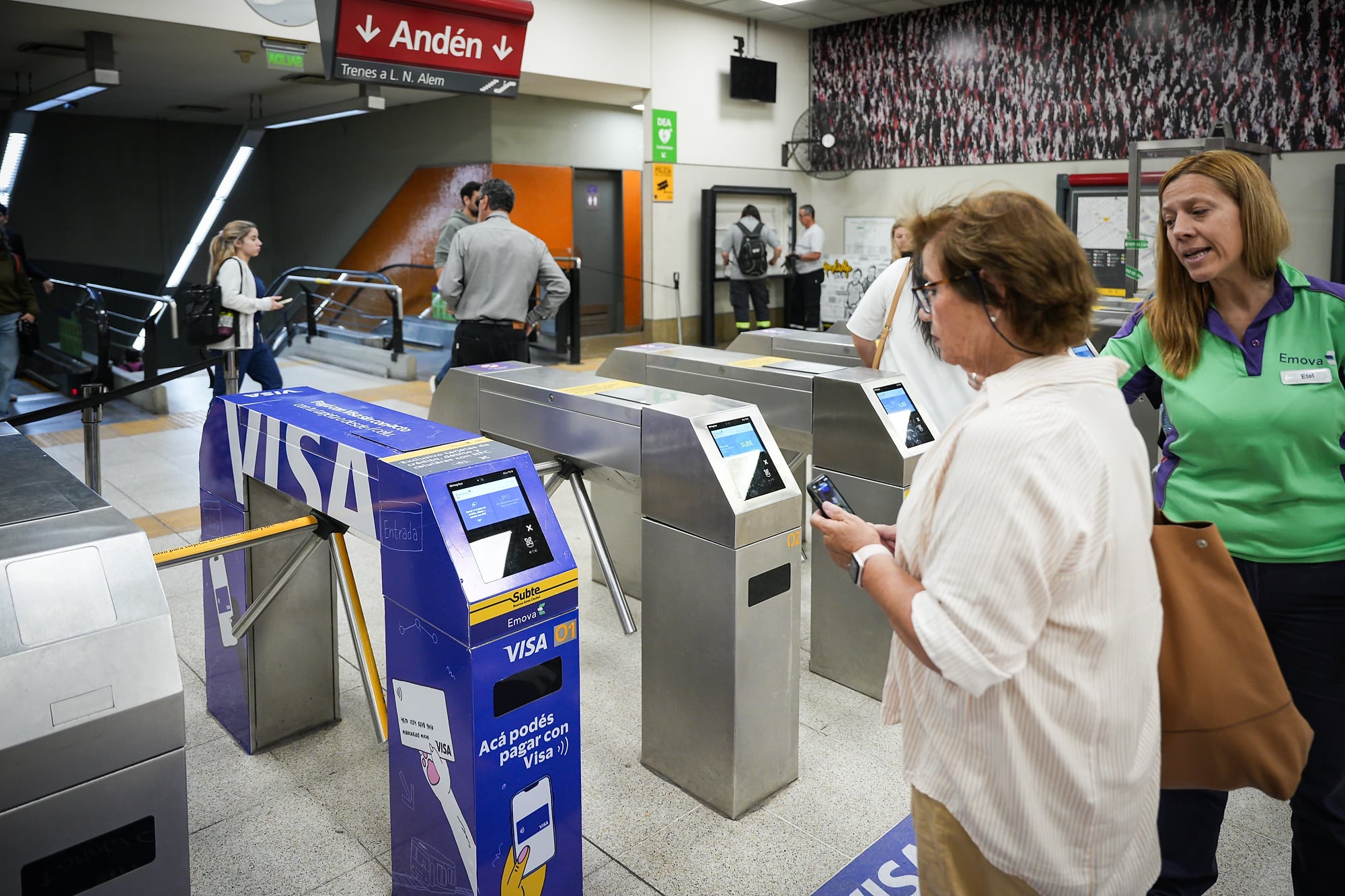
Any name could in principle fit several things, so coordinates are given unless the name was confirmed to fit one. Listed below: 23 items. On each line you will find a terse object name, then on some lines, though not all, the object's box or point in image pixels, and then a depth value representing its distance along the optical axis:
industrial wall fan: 9.63
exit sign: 6.04
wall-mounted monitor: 8.89
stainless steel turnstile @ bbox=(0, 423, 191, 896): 1.12
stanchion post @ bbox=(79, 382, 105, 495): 3.11
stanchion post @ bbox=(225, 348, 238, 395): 4.29
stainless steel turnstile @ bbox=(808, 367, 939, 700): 2.59
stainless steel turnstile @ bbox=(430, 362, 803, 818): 2.07
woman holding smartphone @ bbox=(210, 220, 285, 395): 5.13
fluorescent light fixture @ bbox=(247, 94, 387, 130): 6.61
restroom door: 10.23
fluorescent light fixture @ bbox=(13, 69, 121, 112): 6.15
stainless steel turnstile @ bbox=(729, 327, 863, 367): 4.09
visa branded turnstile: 1.59
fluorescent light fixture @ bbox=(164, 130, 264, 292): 11.38
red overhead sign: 4.08
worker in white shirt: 9.34
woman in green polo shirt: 1.49
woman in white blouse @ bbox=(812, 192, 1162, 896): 0.94
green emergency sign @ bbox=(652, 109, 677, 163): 8.38
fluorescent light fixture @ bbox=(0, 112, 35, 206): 11.30
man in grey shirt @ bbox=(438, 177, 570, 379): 4.28
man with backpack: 8.80
